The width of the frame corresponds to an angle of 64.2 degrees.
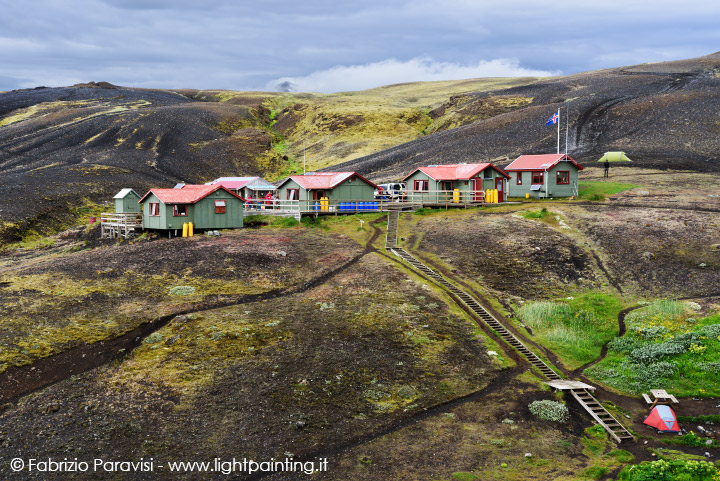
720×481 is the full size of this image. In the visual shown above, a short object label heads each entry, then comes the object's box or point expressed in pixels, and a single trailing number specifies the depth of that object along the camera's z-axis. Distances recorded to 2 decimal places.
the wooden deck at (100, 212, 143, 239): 58.28
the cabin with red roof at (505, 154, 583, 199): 64.31
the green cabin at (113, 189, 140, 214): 65.81
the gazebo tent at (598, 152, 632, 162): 81.19
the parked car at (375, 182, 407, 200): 64.31
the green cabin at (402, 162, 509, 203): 62.16
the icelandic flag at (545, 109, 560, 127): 65.94
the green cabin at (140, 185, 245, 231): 53.47
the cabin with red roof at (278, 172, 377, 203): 60.00
